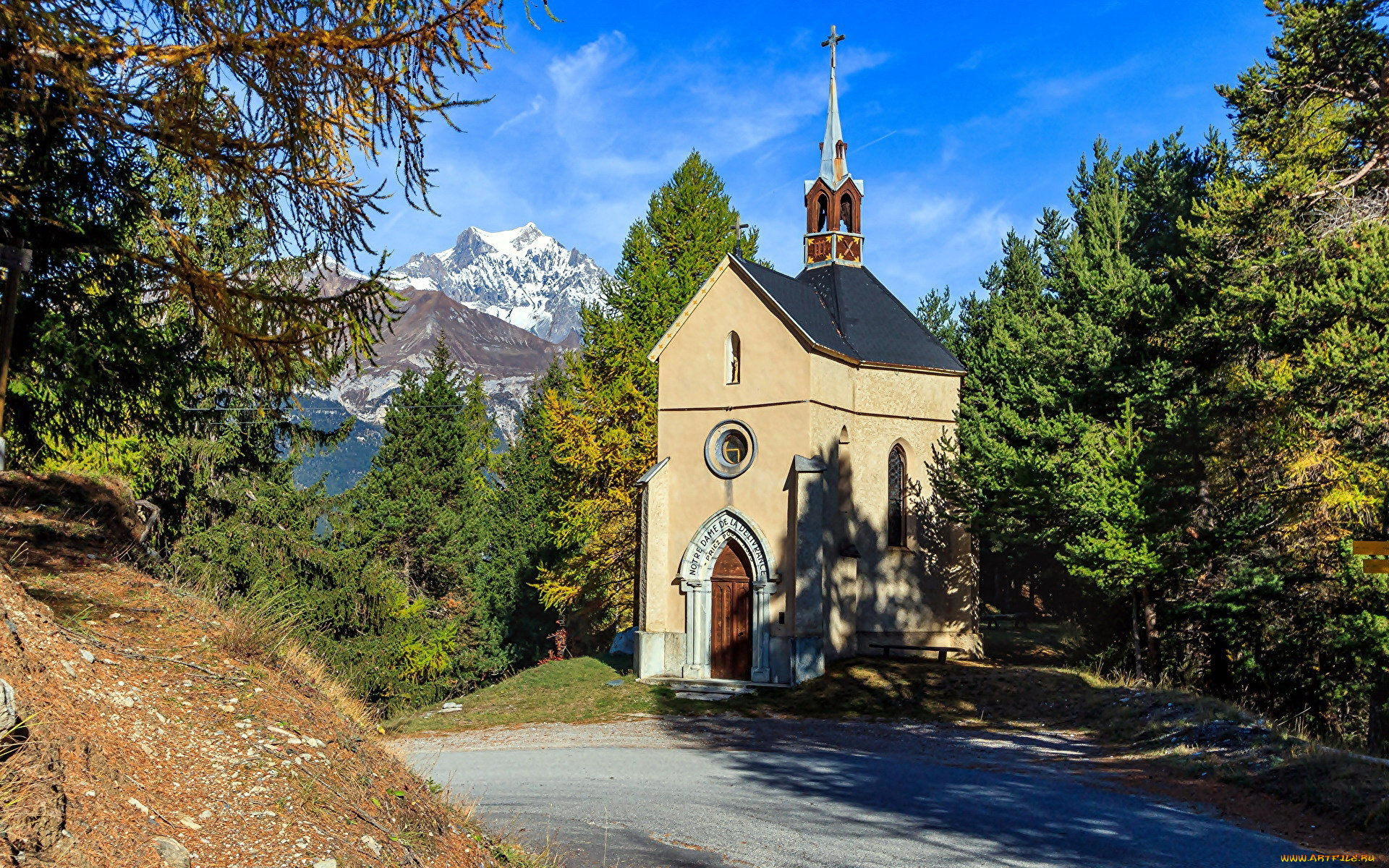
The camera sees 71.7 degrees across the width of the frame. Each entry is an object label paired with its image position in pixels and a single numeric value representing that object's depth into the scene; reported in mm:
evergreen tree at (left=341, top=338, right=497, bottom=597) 38344
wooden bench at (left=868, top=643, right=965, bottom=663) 23250
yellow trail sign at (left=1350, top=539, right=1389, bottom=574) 9062
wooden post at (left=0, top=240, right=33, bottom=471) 7731
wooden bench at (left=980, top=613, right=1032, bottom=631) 32219
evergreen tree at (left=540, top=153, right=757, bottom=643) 31031
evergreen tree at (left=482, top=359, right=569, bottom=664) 44812
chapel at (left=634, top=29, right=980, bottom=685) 23266
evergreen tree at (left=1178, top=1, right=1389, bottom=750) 16672
